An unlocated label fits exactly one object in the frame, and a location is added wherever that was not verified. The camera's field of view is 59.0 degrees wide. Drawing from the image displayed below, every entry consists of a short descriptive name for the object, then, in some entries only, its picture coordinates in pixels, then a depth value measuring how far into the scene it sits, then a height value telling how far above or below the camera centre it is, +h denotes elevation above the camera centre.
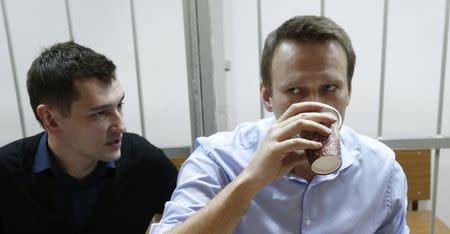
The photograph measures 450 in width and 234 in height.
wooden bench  1.74 -0.79
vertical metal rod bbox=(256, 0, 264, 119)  1.50 -0.09
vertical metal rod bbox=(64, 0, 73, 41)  1.51 -0.02
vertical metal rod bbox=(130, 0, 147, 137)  1.52 -0.23
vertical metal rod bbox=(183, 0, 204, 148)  1.47 -0.22
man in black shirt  1.30 -0.46
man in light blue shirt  0.99 -0.44
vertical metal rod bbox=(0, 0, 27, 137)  1.52 -0.19
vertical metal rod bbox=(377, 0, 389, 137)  1.48 -0.27
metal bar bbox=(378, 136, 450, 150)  1.58 -0.57
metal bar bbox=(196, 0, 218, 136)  1.47 -0.22
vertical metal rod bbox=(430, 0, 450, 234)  1.47 -0.43
